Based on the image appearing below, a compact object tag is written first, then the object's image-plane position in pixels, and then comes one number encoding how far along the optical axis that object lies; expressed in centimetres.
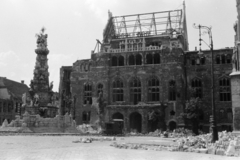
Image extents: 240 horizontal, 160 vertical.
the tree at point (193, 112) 5269
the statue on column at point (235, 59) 2277
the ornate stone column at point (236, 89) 2152
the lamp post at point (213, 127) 2002
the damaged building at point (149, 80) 5622
